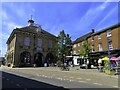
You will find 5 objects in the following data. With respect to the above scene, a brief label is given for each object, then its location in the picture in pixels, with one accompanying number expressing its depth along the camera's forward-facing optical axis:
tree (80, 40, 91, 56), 18.92
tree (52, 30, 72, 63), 24.10
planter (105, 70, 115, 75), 10.99
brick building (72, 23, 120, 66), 16.81
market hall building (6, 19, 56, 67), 24.12
